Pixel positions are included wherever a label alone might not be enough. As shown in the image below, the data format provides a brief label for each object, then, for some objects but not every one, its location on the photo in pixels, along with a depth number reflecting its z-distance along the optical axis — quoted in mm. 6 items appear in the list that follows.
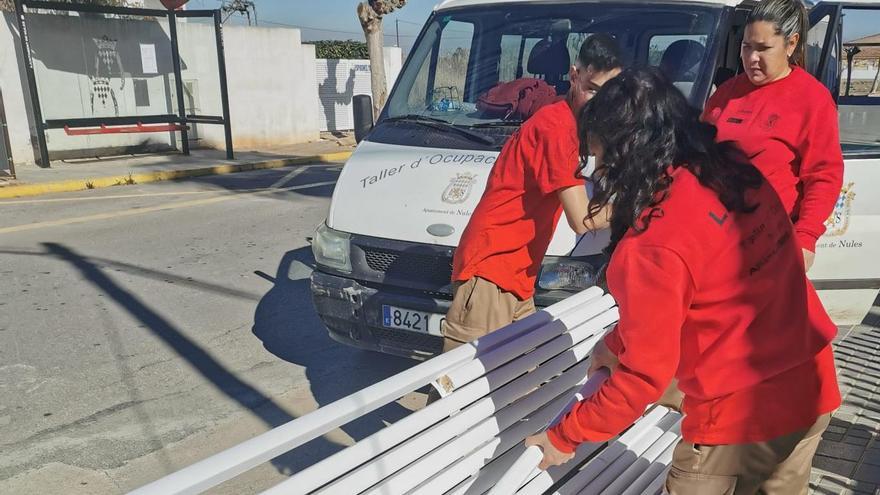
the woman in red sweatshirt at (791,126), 3031
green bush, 22234
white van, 3723
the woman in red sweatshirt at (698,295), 1614
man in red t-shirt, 2746
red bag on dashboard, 4203
